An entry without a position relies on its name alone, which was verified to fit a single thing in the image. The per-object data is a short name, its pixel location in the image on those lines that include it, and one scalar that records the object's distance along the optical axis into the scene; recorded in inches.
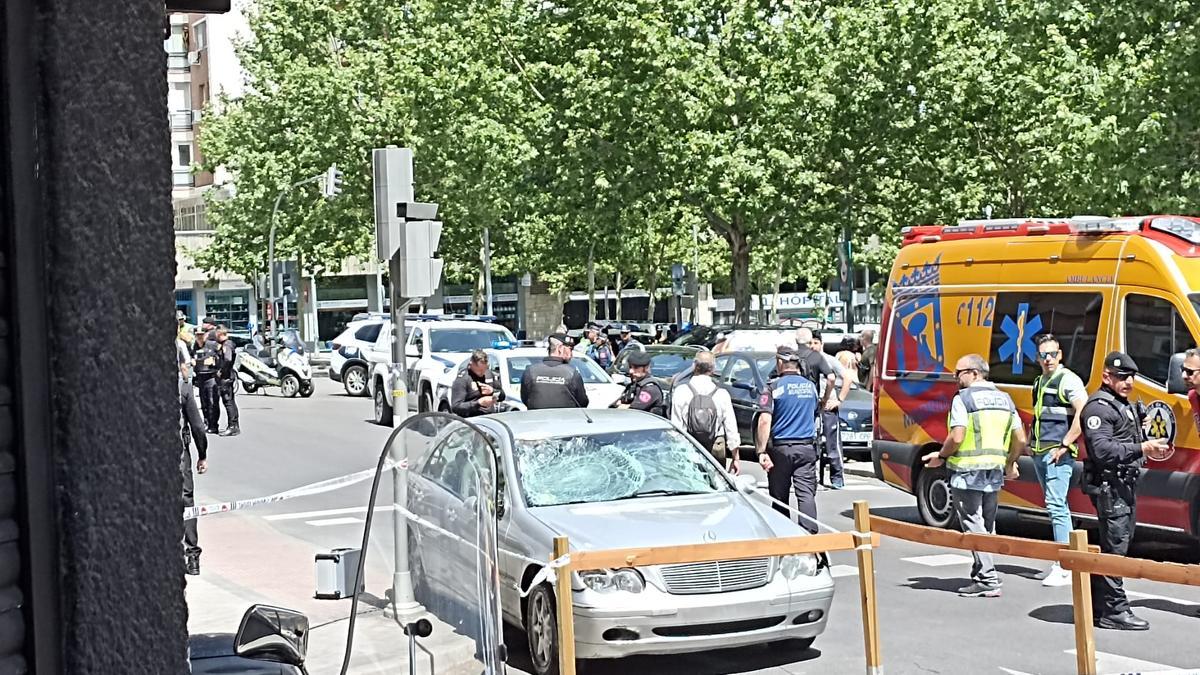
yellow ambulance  469.4
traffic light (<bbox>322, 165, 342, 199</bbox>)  1772.9
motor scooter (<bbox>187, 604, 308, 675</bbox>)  133.6
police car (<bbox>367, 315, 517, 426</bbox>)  1056.8
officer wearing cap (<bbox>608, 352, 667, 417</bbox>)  586.9
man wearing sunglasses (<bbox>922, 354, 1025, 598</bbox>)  430.6
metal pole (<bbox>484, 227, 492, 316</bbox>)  1939.0
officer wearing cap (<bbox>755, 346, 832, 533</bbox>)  482.3
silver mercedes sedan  339.9
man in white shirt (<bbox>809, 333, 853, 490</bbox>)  686.5
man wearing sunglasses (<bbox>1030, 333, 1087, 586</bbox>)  435.5
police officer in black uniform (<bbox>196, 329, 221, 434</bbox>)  966.8
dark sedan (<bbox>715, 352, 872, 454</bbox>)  815.7
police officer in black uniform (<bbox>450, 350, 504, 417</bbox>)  636.1
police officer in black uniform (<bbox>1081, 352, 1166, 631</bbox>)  392.8
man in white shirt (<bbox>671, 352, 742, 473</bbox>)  524.1
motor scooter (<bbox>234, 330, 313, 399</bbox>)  1435.8
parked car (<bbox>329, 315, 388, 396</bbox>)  1424.7
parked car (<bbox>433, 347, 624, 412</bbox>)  878.4
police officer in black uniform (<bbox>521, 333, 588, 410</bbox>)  599.2
